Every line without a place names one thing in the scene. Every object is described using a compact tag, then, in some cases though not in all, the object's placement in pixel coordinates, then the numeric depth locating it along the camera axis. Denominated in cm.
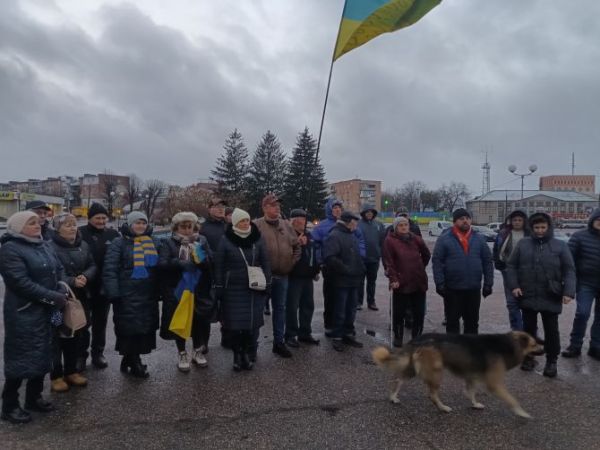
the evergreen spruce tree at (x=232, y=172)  4447
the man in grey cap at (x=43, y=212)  572
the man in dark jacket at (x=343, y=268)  586
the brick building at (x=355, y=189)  10834
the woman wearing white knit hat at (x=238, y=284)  500
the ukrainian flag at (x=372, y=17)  607
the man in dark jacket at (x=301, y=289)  593
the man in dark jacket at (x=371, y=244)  831
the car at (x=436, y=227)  4444
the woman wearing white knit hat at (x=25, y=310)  365
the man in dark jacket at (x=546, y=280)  490
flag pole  573
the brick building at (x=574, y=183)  12444
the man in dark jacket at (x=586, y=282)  549
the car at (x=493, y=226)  5222
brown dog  379
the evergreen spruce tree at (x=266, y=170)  4256
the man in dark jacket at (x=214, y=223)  613
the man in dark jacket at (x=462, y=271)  554
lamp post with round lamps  3297
